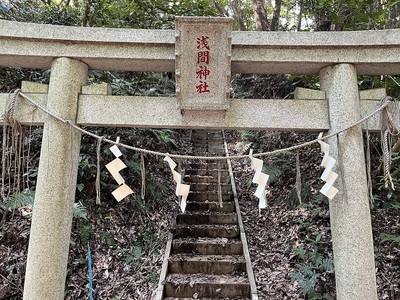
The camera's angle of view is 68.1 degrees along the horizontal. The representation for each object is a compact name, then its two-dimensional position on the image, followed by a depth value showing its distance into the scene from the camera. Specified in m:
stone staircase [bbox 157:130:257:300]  3.79
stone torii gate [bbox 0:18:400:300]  2.76
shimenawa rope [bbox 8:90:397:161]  2.67
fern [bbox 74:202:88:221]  4.04
